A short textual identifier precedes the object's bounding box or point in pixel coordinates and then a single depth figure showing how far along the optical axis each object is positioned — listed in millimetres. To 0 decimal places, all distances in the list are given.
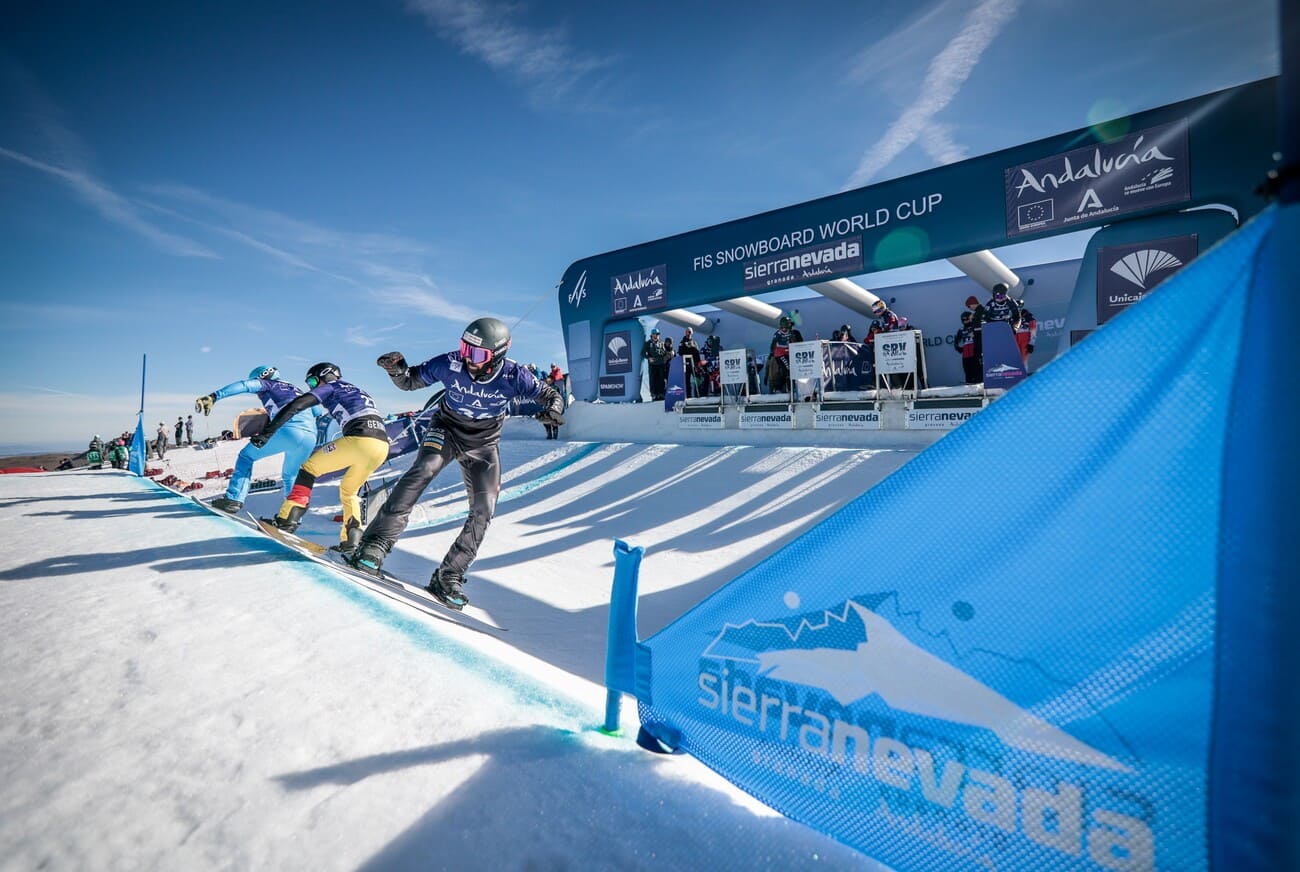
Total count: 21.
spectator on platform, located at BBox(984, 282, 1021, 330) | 11033
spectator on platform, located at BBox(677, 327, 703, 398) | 13305
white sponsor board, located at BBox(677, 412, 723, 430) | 12086
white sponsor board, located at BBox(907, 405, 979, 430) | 8930
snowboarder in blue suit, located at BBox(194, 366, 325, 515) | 7266
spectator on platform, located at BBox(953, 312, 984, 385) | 11094
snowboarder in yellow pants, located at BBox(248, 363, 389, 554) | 5348
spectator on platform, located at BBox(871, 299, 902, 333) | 11461
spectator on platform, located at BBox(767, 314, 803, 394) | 12383
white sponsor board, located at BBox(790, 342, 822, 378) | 10367
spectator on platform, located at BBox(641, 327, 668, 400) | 14141
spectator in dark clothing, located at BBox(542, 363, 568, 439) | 16750
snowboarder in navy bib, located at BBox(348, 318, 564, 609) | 4402
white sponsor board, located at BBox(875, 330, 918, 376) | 9508
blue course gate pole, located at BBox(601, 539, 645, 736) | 2035
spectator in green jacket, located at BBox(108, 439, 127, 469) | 19625
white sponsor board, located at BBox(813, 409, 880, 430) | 9977
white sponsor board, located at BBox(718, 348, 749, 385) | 11375
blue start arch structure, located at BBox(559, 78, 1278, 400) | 6902
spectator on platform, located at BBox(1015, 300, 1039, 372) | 10445
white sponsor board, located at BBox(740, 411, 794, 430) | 11078
